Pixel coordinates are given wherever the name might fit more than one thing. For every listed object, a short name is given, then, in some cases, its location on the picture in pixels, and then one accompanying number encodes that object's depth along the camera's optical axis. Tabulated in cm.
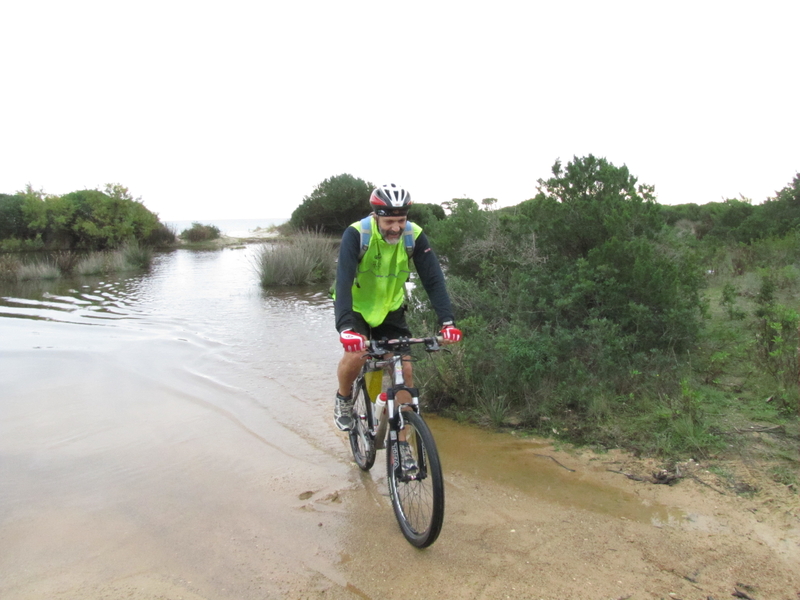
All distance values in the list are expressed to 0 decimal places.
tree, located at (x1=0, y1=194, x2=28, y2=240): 3531
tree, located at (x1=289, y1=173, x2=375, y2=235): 3709
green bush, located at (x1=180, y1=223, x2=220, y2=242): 4500
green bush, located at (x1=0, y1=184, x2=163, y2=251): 3450
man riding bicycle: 387
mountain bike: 328
